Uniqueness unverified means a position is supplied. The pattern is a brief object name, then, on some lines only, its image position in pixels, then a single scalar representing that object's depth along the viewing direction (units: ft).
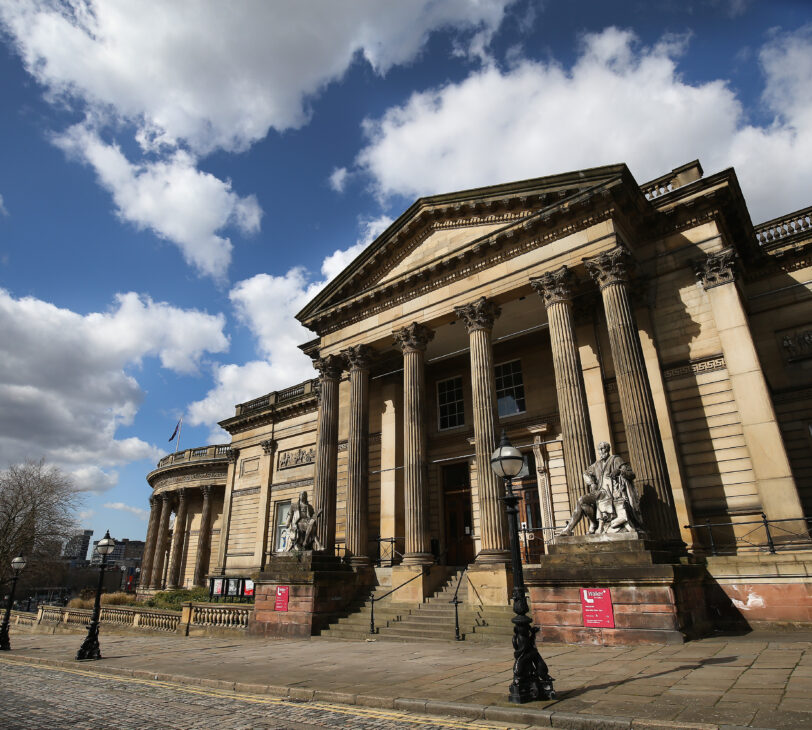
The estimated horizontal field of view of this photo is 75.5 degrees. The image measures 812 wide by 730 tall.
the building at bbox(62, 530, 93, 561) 147.47
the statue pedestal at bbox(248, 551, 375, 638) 50.88
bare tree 129.90
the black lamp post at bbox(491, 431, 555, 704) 19.27
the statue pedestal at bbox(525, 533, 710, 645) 32.19
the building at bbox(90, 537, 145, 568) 629.84
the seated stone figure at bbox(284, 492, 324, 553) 57.94
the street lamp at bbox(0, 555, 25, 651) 52.90
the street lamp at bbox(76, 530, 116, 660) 40.70
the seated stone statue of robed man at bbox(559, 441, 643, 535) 36.88
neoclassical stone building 44.98
